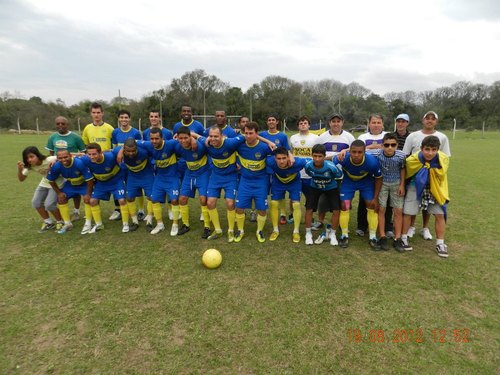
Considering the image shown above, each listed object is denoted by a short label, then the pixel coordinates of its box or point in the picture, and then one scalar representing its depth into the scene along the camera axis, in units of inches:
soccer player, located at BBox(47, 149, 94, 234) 222.6
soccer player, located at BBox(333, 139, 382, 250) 191.5
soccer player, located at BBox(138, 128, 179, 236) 222.1
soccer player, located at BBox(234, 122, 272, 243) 206.2
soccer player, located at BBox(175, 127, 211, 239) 217.8
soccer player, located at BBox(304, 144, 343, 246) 193.3
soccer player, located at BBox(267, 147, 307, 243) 195.5
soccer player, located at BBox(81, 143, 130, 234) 224.4
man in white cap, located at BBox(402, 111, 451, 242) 195.6
